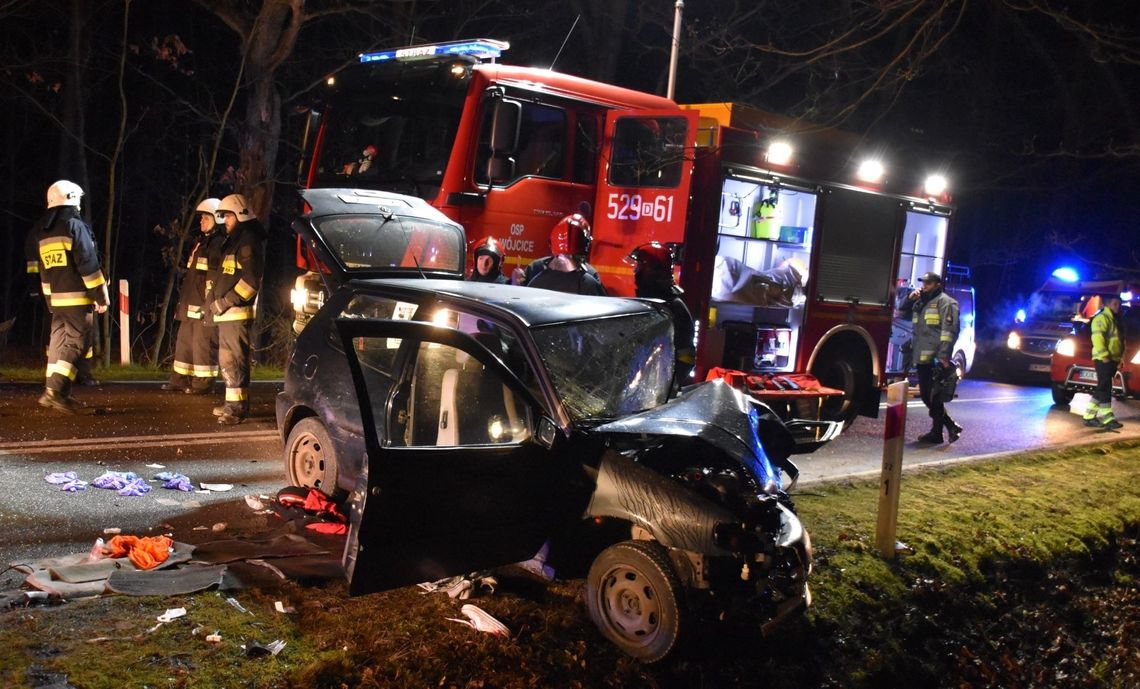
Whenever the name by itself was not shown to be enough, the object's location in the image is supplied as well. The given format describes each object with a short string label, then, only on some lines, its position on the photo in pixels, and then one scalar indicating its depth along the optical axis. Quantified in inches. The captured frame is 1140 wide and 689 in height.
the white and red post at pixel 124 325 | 485.4
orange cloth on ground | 185.0
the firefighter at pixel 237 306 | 343.0
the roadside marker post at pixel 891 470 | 240.8
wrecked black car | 160.1
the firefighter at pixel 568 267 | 291.1
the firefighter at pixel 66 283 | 329.7
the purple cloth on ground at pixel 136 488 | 243.0
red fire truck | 347.9
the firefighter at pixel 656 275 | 281.9
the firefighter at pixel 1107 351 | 490.0
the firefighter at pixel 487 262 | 307.7
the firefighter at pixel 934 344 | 415.8
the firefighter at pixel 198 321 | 371.9
